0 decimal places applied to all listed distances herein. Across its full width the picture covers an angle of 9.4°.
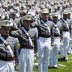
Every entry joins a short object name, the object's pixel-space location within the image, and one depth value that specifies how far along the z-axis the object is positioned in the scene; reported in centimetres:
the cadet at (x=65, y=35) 1823
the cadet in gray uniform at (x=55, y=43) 1664
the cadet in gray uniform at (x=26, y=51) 1320
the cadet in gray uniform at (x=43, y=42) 1470
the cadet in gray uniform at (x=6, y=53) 1075
